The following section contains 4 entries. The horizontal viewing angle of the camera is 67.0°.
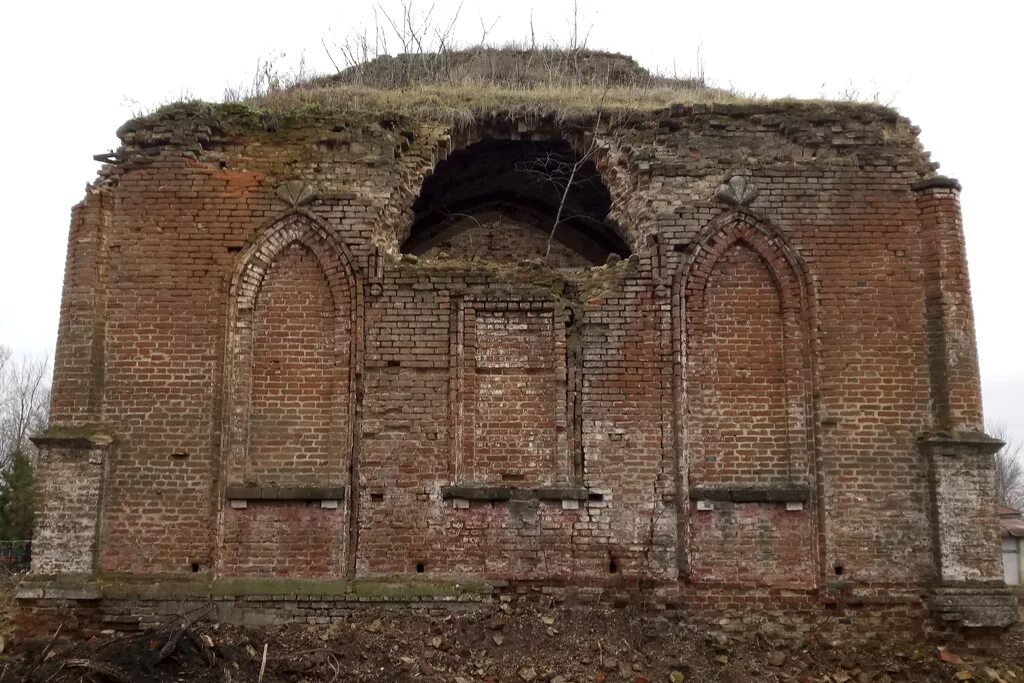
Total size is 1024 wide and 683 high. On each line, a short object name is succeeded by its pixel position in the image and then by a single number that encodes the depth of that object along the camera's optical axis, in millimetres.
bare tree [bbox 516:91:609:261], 9234
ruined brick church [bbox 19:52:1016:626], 7266
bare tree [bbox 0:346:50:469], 34047
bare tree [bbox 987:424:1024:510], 55844
